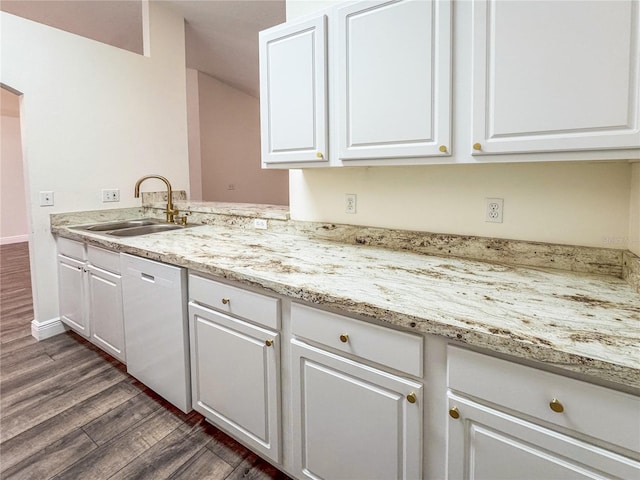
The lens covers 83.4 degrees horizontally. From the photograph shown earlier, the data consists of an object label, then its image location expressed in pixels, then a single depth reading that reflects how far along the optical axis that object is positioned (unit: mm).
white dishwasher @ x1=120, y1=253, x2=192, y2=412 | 1690
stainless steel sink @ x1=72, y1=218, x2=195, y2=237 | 2603
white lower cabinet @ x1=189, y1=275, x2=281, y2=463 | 1370
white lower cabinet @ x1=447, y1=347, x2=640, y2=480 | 746
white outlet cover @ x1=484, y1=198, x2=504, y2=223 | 1481
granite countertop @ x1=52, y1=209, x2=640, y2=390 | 785
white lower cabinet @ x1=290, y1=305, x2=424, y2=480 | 1044
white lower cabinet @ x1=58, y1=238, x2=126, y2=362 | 2170
